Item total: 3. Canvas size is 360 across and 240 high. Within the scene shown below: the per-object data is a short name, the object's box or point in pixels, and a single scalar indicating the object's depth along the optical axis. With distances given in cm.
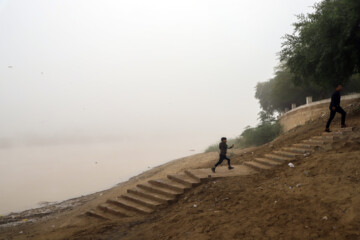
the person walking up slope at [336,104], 941
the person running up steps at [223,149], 1000
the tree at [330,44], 1138
